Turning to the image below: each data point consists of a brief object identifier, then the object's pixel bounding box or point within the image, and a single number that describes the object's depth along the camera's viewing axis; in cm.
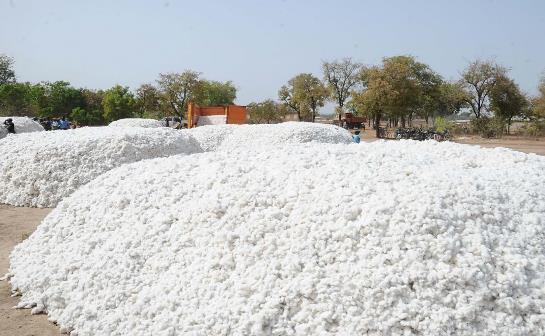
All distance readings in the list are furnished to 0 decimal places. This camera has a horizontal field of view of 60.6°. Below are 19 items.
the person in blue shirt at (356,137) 1549
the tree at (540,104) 3447
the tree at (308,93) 4453
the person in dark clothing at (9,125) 1836
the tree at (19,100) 4228
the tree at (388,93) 3469
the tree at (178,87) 4019
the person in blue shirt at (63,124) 2347
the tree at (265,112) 4412
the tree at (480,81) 3988
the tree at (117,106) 4456
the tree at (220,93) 5624
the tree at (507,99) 3953
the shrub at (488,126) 3400
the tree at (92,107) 4483
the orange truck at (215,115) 2269
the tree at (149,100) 4275
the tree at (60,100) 4533
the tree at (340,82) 4691
